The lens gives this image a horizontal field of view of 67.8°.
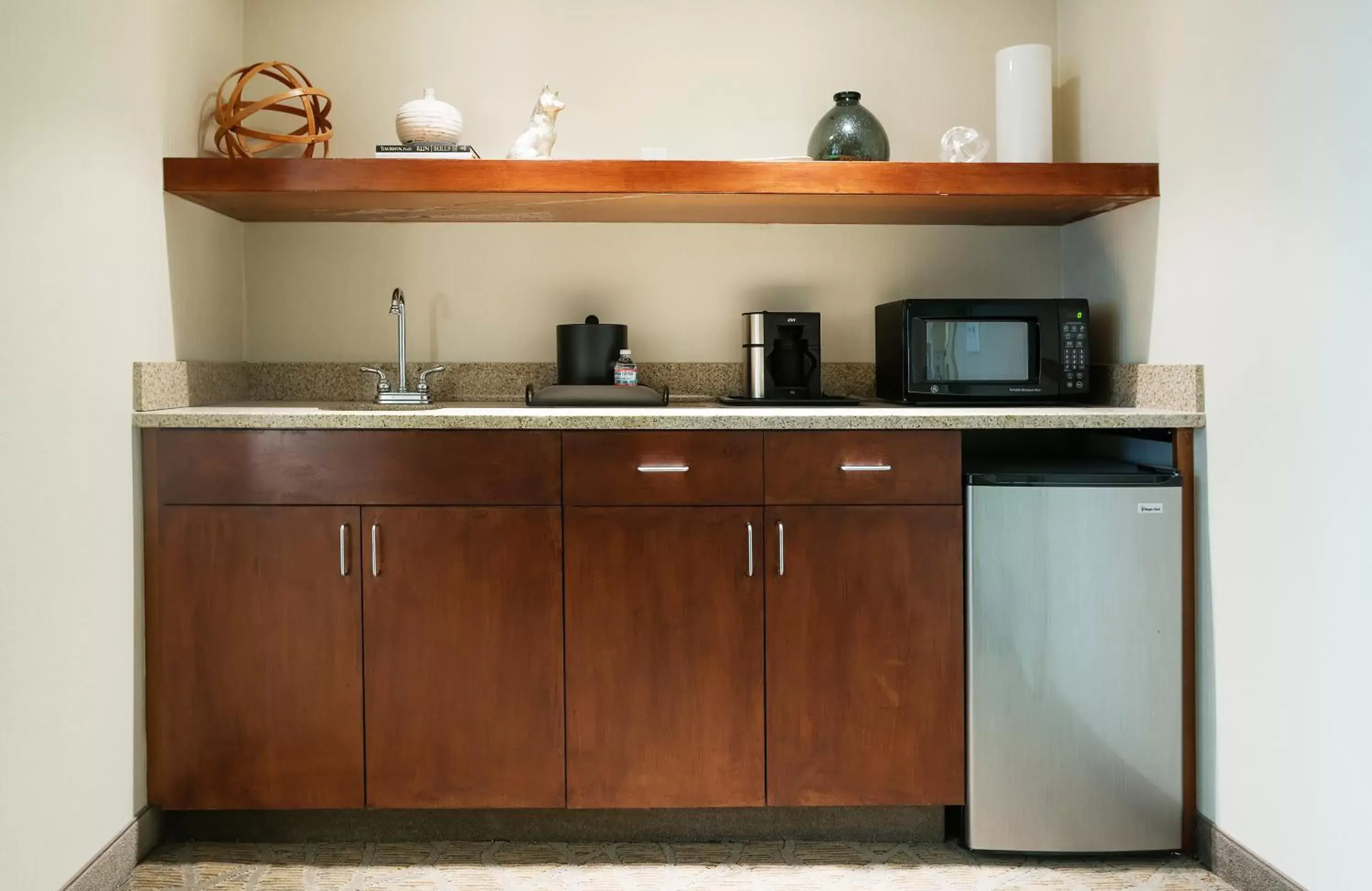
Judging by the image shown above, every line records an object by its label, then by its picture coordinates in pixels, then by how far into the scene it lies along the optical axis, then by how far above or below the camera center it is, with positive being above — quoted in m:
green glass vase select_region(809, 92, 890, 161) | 2.54 +0.72
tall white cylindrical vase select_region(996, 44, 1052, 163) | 2.59 +0.81
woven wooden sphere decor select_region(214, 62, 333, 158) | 2.46 +0.78
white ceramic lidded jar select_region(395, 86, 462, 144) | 2.49 +0.75
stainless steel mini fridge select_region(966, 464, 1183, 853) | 2.15 -0.49
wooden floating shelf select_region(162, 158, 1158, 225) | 2.33 +0.56
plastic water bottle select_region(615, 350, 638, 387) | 2.68 +0.15
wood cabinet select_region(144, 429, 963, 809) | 2.18 -0.40
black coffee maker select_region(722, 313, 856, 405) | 2.62 +0.17
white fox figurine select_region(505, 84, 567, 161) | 2.50 +0.73
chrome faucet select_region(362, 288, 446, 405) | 2.54 +0.10
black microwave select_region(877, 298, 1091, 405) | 2.50 +0.17
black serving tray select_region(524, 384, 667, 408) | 2.53 +0.07
